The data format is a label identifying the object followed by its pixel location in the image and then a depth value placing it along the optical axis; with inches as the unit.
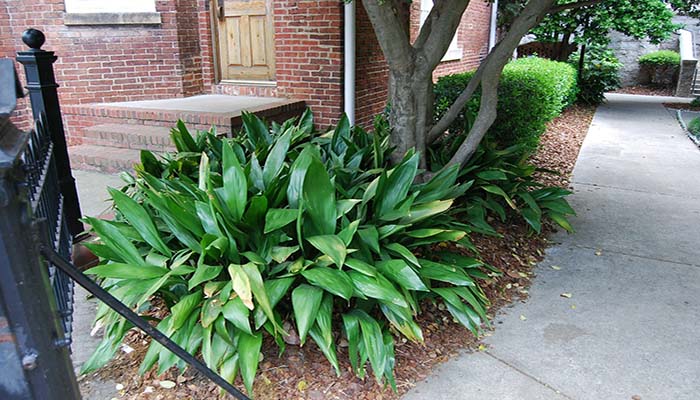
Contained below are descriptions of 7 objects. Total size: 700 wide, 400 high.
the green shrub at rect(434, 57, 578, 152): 227.9
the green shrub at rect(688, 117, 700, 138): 349.3
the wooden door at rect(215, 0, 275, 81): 269.6
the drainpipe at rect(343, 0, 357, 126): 240.1
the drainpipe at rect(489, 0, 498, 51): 490.0
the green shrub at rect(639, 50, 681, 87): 685.3
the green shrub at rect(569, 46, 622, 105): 495.2
